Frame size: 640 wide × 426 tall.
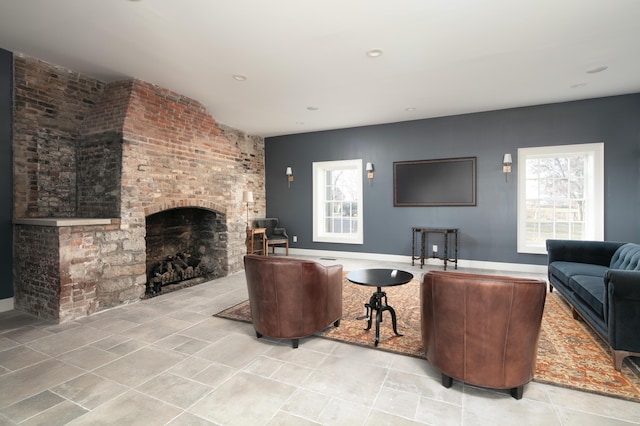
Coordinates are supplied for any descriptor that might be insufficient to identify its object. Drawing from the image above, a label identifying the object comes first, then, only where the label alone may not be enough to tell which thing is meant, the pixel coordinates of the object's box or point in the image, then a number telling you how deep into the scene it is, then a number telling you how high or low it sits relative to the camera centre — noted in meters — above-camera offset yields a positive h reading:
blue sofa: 2.13 -0.68
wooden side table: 6.75 -0.72
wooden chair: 7.19 -0.50
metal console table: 5.70 -0.65
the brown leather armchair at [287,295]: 2.54 -0.73
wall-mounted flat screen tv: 5.79 +0.52
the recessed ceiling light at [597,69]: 3.77 +1.73
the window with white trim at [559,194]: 4.99 +0.25
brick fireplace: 3.38 +0.37
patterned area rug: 2.11 -1.17
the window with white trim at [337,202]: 6.86 +0.16
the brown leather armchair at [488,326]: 1.82 -0.72
